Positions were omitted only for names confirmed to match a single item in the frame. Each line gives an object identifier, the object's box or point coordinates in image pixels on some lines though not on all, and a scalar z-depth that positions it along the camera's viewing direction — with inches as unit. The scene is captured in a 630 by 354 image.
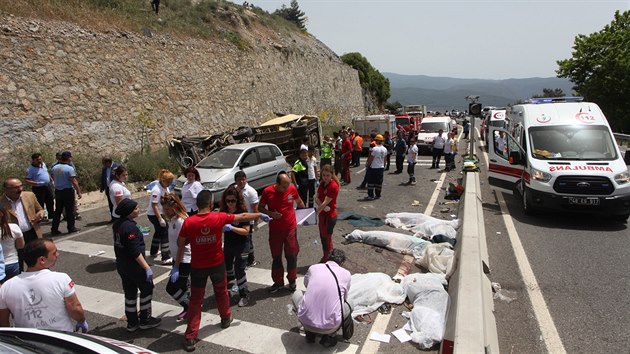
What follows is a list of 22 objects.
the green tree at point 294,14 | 2136.1
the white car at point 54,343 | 99.1
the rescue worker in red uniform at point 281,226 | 218.2
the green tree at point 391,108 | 2605.8
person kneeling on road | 161.2
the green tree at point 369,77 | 2125.5
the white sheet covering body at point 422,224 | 309.3
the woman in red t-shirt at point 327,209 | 247.1
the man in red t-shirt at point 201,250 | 165.7
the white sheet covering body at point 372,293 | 202.1
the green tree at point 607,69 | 1386.6
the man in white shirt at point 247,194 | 233.0
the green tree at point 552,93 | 3252.0
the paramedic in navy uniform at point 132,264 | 169.3
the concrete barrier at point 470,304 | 137.4
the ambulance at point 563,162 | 328.5
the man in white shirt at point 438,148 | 663.1
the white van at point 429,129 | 874.8
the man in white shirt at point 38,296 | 125.0
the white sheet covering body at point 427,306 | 171.0
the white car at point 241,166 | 401.7
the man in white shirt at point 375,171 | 457.4
